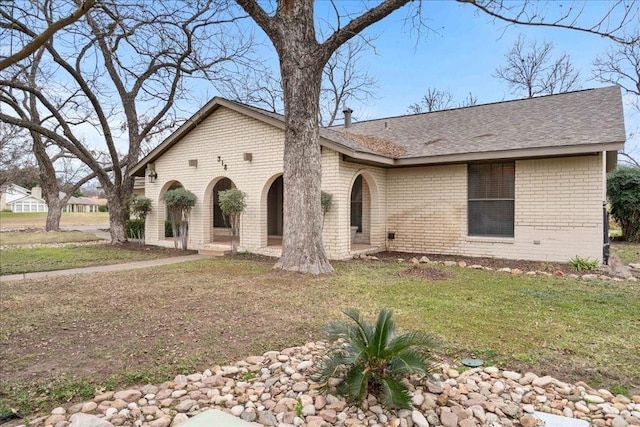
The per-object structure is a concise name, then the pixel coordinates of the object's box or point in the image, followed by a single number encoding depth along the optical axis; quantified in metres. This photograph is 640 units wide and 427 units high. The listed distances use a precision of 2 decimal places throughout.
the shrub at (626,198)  14.79
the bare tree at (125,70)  6.58
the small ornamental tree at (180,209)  11.70
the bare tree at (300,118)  8.05
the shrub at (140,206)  13.08
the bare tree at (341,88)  24.36
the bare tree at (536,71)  26.20
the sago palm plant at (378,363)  2.67
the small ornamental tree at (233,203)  10.55
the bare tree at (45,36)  2.81
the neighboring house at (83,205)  71.76
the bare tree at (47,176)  19.56
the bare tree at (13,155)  23.20
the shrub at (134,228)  16.45
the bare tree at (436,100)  29.73
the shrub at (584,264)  8.47
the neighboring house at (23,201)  63.28
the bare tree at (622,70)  22.62
